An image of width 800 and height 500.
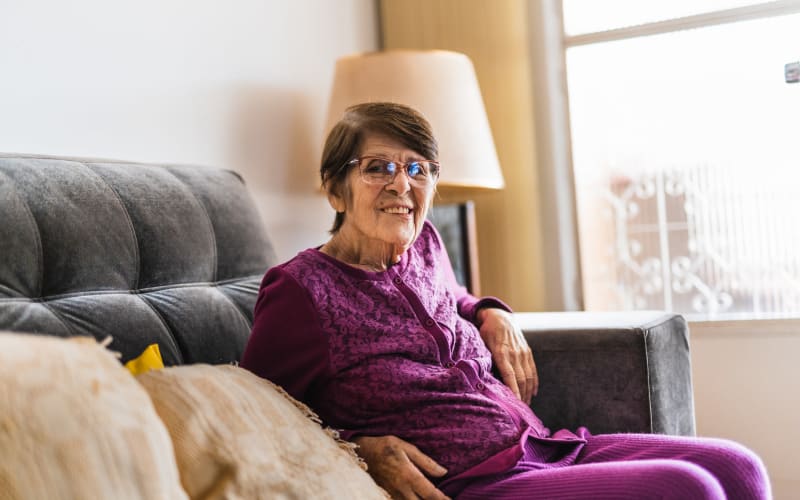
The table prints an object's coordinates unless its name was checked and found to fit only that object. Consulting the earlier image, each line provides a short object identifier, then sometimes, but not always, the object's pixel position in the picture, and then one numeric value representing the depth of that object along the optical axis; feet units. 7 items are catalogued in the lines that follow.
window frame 9.67
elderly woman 4.33
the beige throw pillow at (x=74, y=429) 2.62
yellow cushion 4.33
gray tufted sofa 4.47
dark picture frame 8.71
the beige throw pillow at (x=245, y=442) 3.36
